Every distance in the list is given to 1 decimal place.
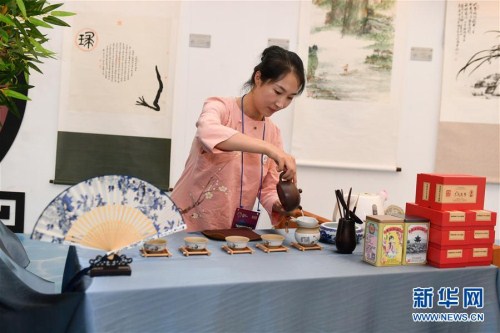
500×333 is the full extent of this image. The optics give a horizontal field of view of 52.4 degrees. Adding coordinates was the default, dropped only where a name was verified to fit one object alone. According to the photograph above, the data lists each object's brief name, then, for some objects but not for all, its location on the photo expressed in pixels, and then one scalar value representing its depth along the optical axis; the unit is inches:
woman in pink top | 88.0
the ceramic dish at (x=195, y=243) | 70.7
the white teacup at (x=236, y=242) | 73.0
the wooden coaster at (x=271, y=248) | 74.1
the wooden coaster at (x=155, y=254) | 67.0
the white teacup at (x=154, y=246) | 68.3
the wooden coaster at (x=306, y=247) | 76.2
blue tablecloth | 55.4
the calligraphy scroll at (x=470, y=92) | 150.9
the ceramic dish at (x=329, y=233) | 81.6
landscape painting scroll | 147.9
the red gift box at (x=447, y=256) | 70.6
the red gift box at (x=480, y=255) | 73.2
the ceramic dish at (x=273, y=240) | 74.8
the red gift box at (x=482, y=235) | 73.2
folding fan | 59.1
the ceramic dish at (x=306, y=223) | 77.5
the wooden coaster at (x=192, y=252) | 69.4
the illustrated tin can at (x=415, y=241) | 71.5
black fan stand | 57.4
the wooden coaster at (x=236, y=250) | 71.9
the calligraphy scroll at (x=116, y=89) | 141.1
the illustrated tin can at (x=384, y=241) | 69.4
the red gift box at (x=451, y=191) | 72.8
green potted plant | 82.4
